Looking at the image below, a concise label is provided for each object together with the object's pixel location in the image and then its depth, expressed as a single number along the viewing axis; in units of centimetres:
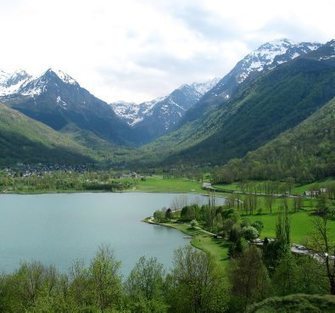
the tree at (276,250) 7675
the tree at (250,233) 10700
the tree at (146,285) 5347
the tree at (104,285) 5077
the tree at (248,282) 5486
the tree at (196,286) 5466
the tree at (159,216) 15838
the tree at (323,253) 4218
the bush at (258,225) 11700
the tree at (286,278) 5331
